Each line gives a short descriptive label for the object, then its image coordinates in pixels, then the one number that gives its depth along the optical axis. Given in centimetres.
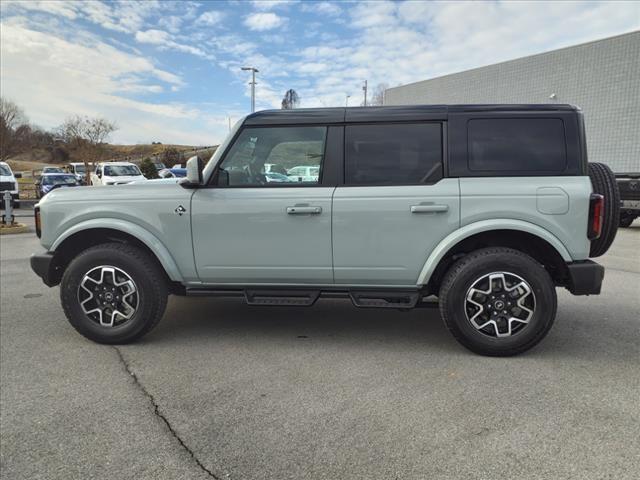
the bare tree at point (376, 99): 5476
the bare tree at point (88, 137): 3906
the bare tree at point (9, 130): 4750
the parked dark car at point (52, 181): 2312
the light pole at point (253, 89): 3070
